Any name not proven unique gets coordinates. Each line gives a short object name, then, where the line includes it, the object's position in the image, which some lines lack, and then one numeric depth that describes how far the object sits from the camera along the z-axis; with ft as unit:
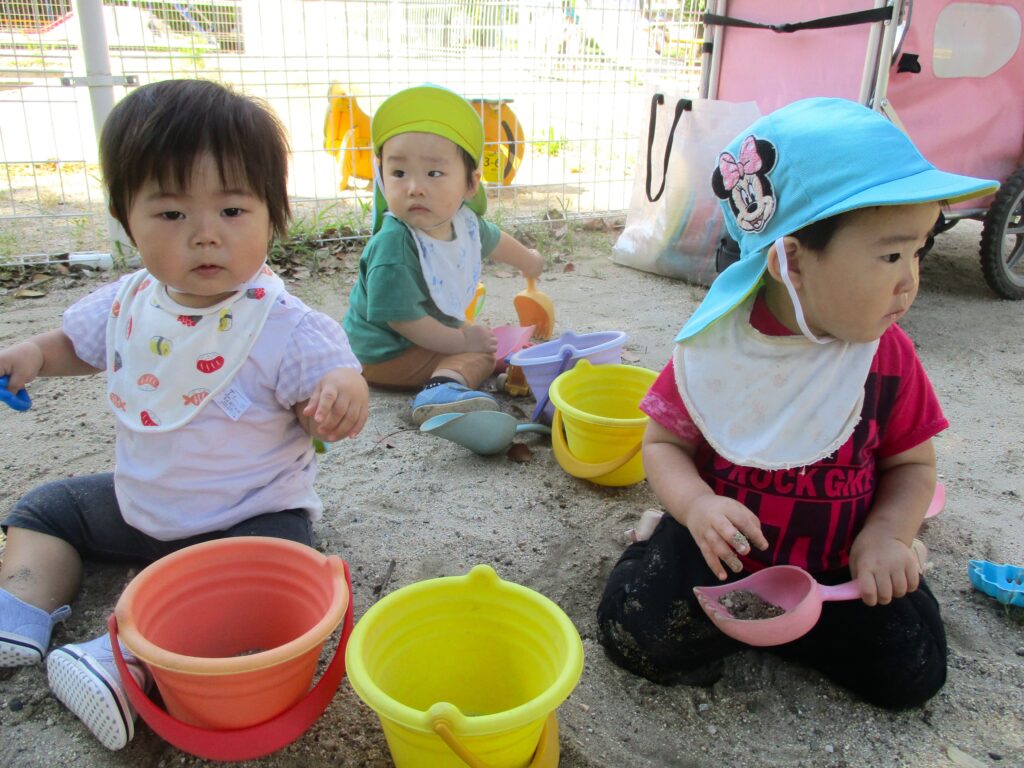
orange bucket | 3.76
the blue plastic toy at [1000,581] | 5.40
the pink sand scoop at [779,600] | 4.33
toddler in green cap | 8.05
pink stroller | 10.38
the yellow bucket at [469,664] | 3.45
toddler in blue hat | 4.21
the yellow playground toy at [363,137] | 14.23
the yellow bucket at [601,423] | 6.51
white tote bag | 12.20
